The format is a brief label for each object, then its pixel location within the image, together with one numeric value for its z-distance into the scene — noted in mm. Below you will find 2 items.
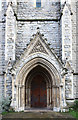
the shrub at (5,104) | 10117
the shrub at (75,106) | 10711
